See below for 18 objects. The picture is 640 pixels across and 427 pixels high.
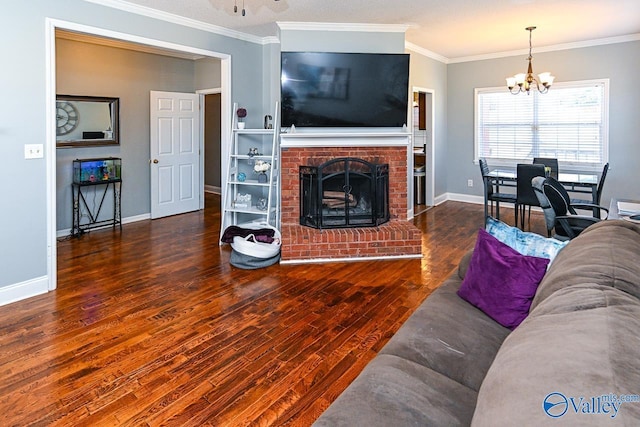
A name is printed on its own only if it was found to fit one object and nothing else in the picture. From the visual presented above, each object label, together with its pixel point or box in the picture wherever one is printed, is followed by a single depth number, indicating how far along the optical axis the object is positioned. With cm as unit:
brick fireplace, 452
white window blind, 641
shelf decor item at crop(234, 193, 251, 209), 530
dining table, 501
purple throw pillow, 190
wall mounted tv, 478
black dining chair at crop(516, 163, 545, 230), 516
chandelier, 554
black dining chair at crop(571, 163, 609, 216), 500
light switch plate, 339
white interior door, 662
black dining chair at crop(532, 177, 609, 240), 385
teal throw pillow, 202
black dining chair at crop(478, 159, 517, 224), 570
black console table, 555
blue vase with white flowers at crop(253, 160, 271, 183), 516
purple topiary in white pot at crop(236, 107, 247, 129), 524
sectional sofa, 76
